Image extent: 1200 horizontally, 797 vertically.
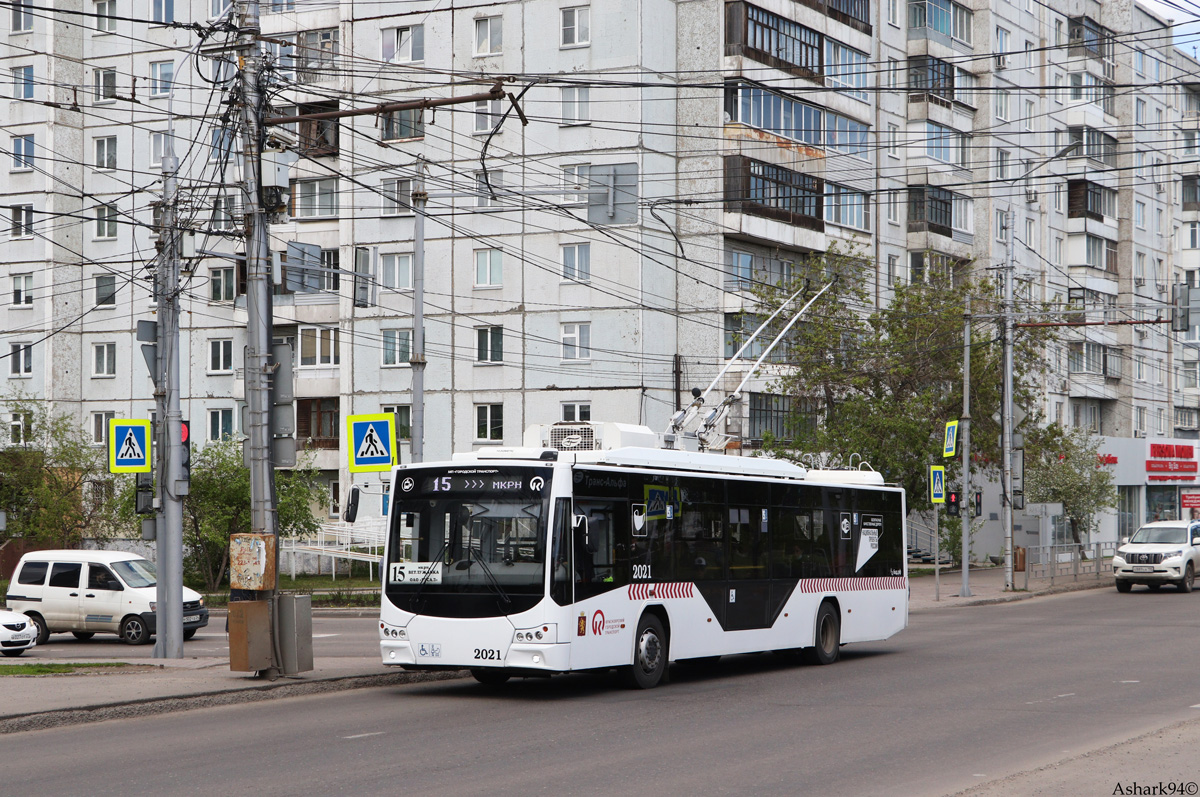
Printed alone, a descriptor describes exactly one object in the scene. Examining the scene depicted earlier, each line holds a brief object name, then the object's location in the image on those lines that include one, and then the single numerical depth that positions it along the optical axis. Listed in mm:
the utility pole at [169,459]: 20531
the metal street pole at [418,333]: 27453
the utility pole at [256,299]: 16891
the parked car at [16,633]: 23031
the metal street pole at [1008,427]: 39656
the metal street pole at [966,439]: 38000
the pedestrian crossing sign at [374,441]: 20406
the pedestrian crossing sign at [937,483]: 37000
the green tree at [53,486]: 46188
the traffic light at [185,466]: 20484
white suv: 39812
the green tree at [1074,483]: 53406
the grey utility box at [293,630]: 16828
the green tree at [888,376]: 44500
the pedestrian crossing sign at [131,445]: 21312
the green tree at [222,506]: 41812
